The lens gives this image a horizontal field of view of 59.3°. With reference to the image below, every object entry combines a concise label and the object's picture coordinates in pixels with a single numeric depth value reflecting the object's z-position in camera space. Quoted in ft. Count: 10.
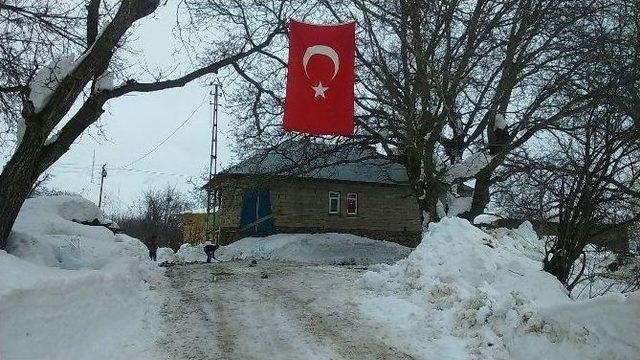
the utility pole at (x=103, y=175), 187.11
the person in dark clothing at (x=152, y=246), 70.90
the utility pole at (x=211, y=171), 83.35
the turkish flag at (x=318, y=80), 33.71
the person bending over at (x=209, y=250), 60.66
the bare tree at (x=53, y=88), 26.78
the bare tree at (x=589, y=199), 23.81
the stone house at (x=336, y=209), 93.40
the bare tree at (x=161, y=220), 171.22
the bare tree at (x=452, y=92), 37.14
